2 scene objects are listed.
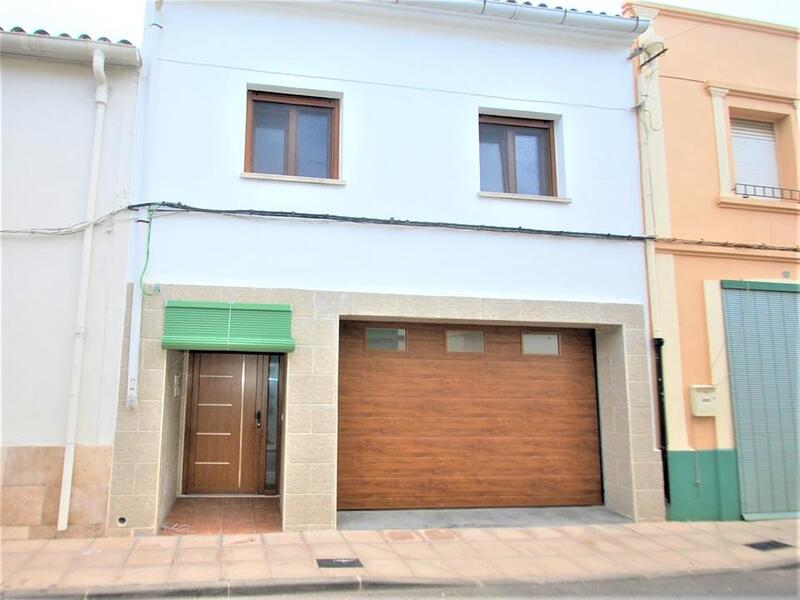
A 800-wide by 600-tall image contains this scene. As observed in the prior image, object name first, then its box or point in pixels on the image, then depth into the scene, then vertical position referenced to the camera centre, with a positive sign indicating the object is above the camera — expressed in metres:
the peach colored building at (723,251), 7.28 +1.92
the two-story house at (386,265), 6.30 +1.54
